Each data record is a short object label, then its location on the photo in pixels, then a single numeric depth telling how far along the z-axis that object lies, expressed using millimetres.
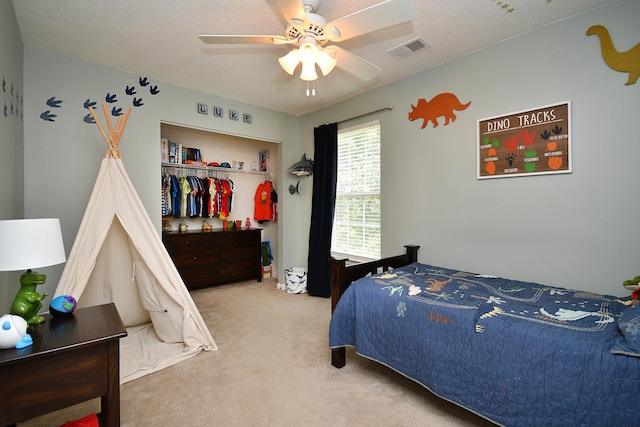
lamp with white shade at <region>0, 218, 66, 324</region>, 1262
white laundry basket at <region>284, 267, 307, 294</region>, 4199
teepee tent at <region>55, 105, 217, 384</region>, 2287
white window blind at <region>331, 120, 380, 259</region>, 3602
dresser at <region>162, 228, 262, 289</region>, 4033
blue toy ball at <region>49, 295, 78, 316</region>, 1508
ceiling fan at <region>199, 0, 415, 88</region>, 1546
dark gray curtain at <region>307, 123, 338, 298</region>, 3939
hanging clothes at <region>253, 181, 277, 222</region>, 4949
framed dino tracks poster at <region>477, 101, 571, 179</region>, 2240
